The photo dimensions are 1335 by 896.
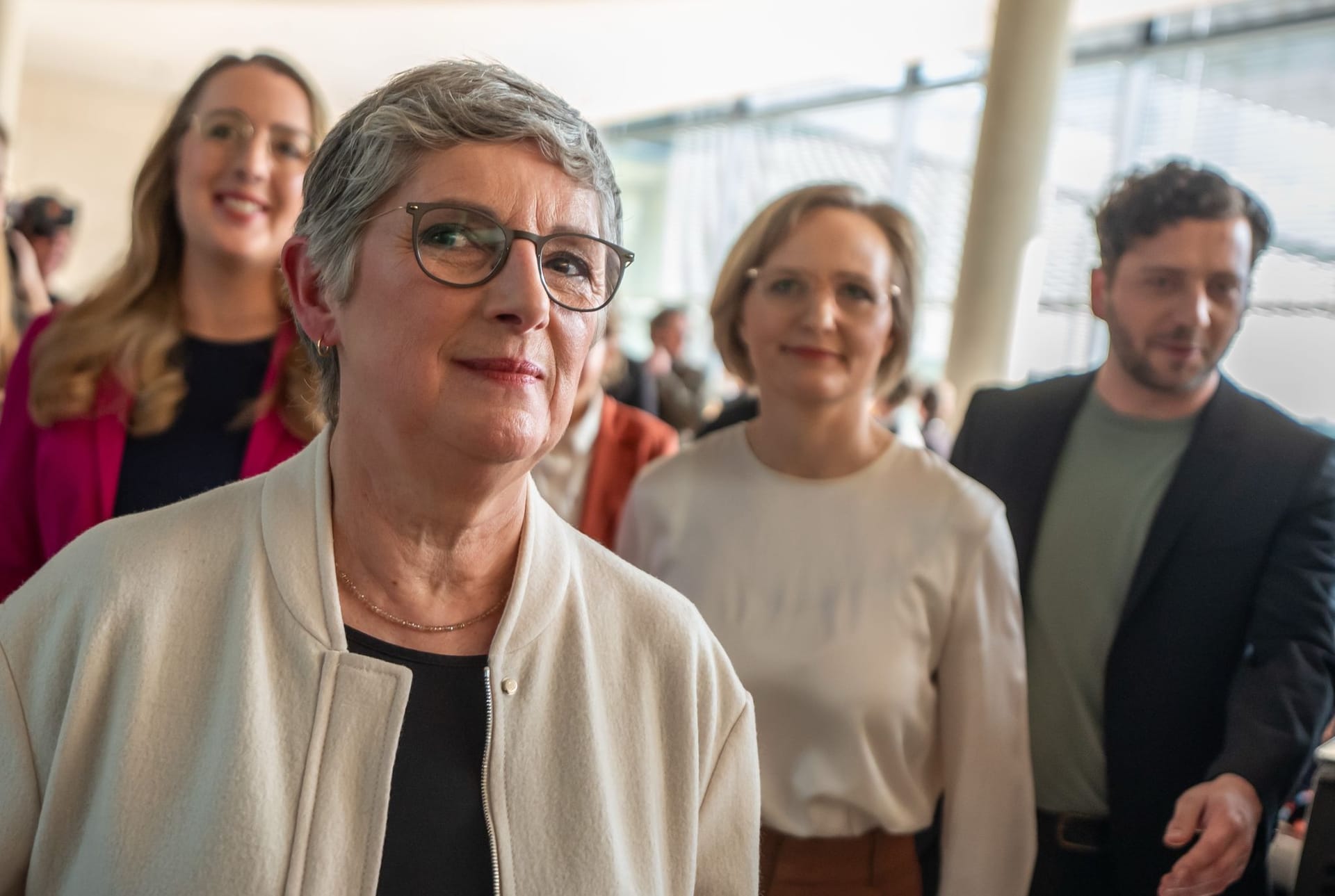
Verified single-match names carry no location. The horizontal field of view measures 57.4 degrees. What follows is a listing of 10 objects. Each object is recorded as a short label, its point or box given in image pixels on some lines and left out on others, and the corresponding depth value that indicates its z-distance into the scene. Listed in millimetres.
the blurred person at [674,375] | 7758
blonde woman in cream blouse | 1975
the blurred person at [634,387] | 6754
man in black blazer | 2053
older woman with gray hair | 1211
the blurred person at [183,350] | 1947
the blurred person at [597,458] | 2633
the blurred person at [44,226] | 5262
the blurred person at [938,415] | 6477
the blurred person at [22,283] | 4406
